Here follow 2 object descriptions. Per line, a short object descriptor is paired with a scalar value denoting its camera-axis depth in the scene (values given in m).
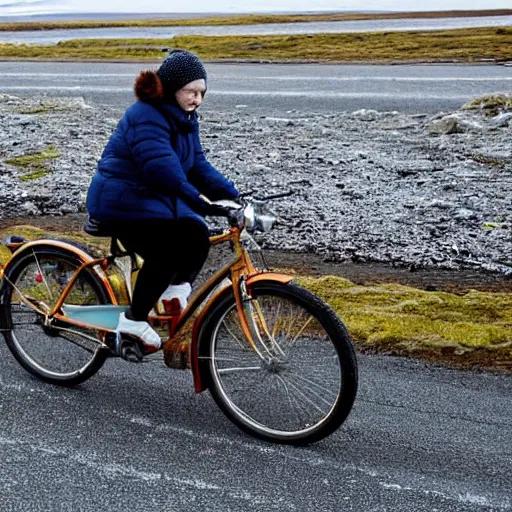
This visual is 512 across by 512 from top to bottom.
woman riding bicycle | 4.07
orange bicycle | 4.10
